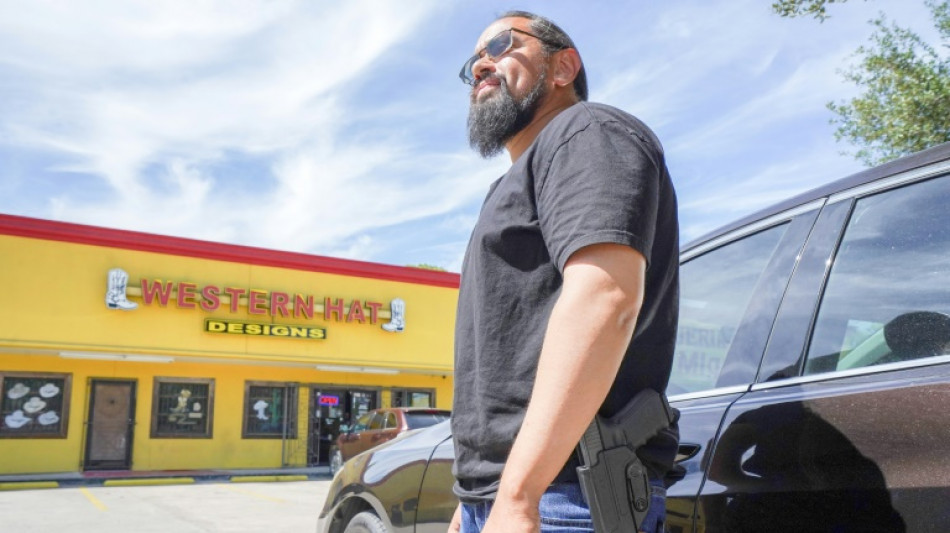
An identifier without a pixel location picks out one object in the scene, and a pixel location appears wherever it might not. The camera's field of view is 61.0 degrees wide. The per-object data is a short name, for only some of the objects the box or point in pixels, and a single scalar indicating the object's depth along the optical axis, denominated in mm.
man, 1345
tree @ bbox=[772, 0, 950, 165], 13172
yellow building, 16484
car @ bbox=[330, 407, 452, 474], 15305
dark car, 1495
